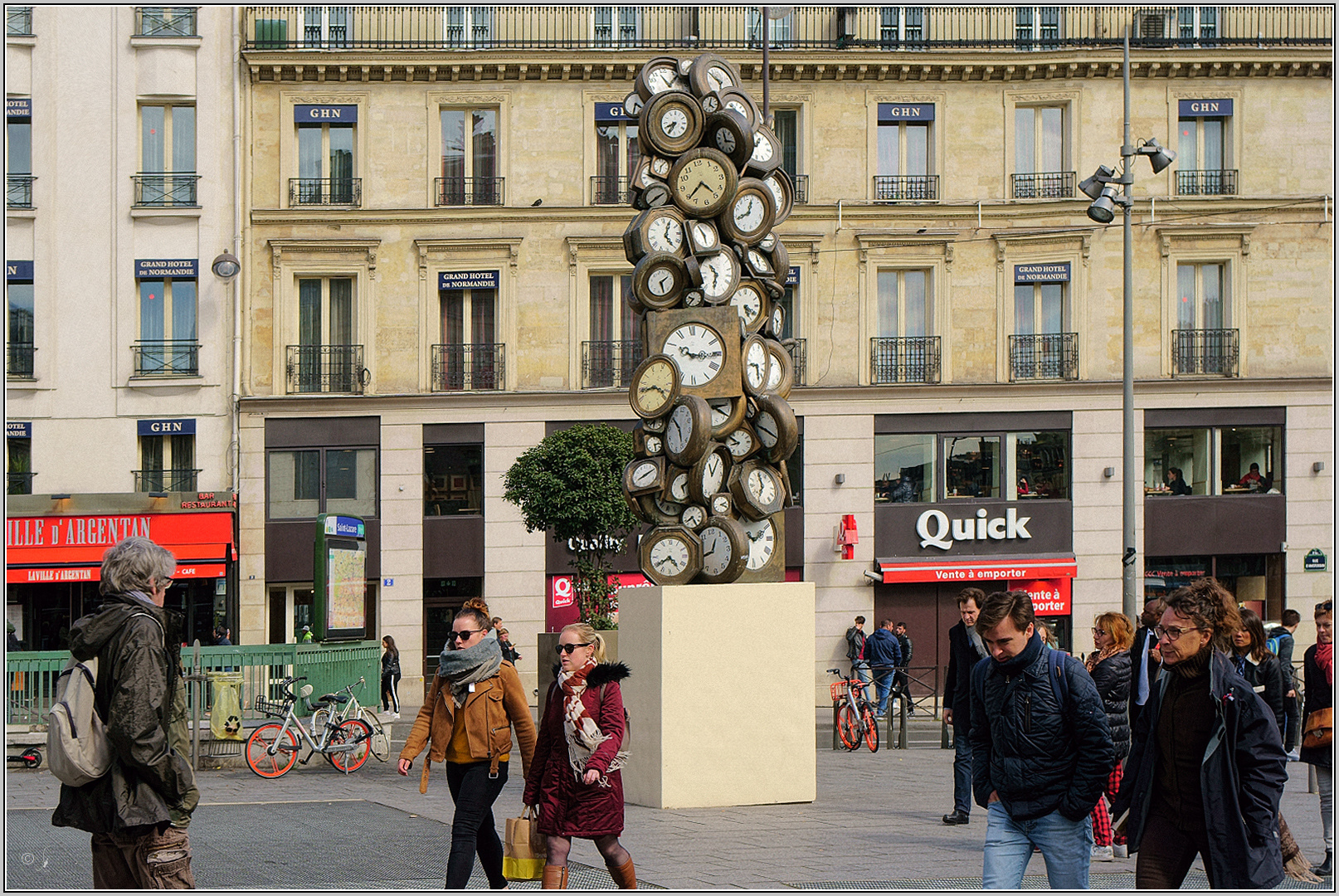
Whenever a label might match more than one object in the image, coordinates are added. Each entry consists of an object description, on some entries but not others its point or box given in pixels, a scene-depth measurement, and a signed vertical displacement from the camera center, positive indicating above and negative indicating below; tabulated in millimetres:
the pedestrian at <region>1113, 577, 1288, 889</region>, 5898 -1223
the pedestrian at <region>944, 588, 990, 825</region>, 11617 -1735
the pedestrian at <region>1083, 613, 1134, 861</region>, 9961 -1470
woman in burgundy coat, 7715 -1538
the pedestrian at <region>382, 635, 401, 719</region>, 25562 -3804
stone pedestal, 13047 -2051
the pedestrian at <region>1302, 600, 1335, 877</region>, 10086 -1696
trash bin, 18000 -2975
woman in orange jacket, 8344 -1490
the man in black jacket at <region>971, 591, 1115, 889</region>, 6562 -1279
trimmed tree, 26547 -677
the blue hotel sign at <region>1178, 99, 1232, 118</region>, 33312 +7556
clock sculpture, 13852 +1068
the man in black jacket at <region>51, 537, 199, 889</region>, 5777 -1095
